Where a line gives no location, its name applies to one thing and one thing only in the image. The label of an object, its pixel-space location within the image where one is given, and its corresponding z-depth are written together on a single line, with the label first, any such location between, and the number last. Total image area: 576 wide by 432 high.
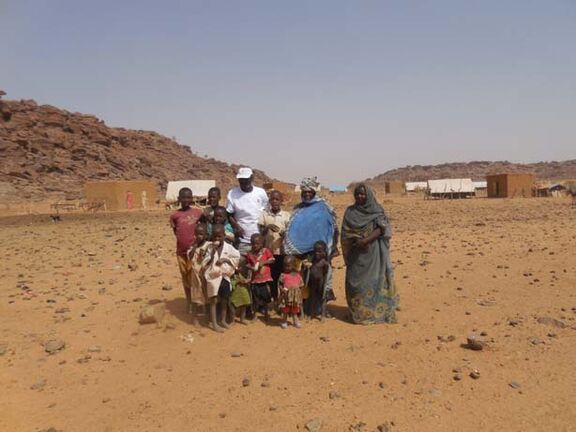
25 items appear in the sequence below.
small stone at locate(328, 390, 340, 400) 3.50
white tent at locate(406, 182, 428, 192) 55.34
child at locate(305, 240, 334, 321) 5.13
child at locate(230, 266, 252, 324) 5.07
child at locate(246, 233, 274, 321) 5.14
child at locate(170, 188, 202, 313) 5.27
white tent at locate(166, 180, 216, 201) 35.66
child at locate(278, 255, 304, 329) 5.02
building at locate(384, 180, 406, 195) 52.88
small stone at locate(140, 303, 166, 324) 5.23
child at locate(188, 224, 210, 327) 5.01
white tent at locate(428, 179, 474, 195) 40.00
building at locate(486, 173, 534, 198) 32.56
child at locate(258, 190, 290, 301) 5.34
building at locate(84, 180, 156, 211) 28.05
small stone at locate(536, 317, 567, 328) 4.61
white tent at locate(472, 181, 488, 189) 55.57
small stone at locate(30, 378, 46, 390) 3.91
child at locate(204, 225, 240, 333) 4.92
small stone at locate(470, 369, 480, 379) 3.63
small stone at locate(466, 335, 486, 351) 4.11
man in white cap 5.30
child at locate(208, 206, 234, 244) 5.11
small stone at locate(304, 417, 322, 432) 3.12
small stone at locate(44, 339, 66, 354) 4.62
